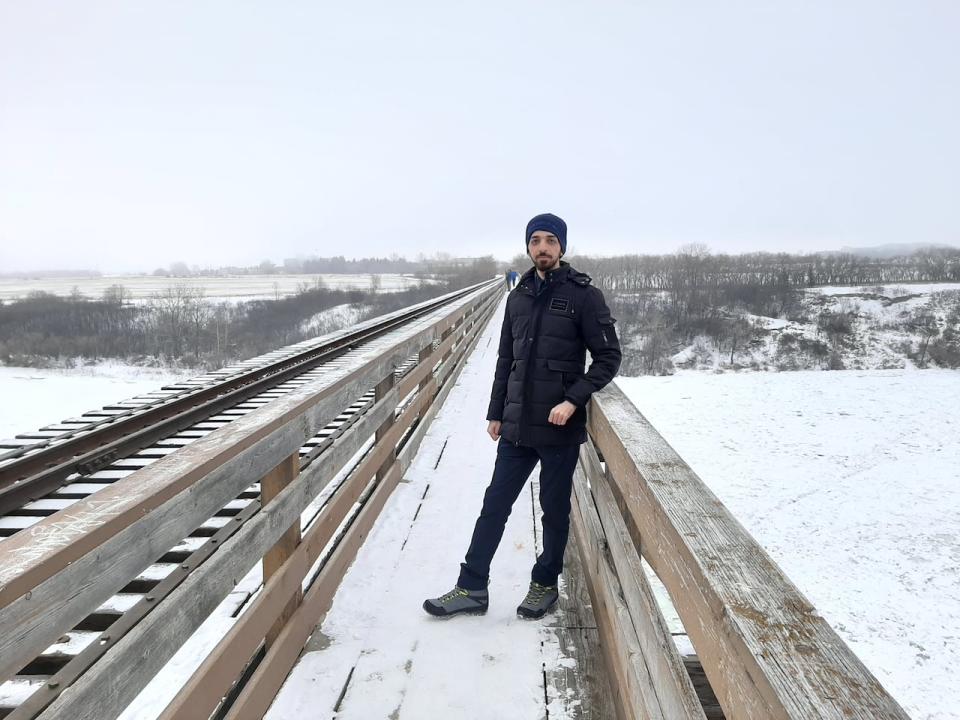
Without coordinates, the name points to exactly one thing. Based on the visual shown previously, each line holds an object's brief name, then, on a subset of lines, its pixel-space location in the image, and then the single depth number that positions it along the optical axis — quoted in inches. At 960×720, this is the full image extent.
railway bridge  43.9
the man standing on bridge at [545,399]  112.3
